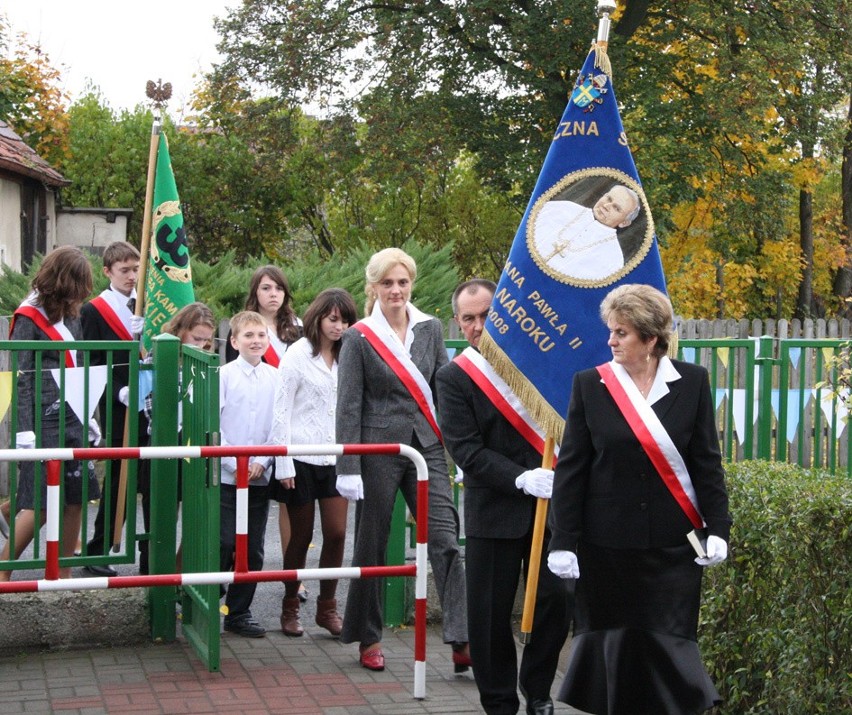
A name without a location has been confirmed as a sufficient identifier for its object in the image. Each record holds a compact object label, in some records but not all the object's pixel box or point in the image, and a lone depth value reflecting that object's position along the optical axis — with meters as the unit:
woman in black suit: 4.73
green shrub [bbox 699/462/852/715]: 4.67
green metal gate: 6.20
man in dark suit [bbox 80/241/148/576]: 7.38
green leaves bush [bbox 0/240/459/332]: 13.08
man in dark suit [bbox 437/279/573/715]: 5.49
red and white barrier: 5.51
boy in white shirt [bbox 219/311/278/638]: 6.91
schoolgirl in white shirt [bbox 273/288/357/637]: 6.90
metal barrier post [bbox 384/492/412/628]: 7.05
